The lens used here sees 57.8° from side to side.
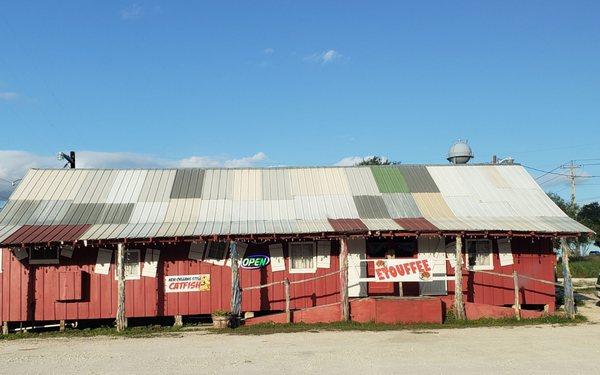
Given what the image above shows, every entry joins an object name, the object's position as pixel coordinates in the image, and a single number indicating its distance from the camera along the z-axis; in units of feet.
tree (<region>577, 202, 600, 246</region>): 294.87
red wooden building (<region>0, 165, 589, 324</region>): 55.21
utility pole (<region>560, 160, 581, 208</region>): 200.97
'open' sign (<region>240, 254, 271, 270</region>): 59.62
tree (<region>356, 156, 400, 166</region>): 209.50
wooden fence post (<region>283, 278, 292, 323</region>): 54.85
